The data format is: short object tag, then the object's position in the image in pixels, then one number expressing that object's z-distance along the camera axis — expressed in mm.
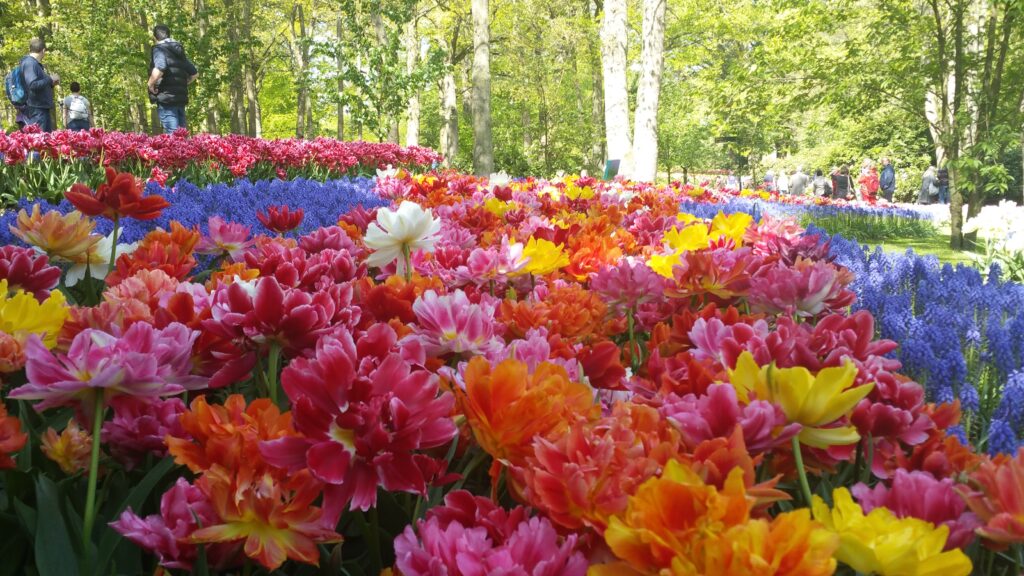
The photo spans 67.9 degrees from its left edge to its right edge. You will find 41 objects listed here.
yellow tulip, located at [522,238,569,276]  1674
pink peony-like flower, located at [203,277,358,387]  941
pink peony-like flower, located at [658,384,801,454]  756
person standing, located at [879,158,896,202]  24000
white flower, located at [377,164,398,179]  5434
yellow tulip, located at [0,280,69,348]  1050
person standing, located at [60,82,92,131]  12784
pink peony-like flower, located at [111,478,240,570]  724
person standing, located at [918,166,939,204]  25061
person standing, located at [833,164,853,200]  24219
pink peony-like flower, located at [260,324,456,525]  718
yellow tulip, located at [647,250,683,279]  1844
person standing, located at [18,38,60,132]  10859
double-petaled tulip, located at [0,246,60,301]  1365
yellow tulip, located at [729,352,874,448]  752
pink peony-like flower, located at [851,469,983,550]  693
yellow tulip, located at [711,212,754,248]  2510
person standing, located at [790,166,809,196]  23766
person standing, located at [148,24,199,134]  10906
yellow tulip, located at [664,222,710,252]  2217
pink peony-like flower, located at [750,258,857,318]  1511
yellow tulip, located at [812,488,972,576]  590
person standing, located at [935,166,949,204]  22719
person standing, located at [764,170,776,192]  35000
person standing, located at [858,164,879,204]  24100
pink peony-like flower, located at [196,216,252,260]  1938
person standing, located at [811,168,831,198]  26234
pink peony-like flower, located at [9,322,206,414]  800
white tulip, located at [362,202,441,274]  1620
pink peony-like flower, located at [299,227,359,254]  1810
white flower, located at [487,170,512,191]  4925
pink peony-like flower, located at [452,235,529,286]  1685
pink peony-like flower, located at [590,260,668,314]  1581
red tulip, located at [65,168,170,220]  1635
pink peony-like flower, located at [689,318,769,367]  1076
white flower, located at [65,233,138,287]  1804
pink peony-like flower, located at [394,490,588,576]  621
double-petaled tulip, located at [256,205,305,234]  2193
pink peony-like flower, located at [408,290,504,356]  1088
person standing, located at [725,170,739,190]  44562
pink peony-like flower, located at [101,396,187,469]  901
